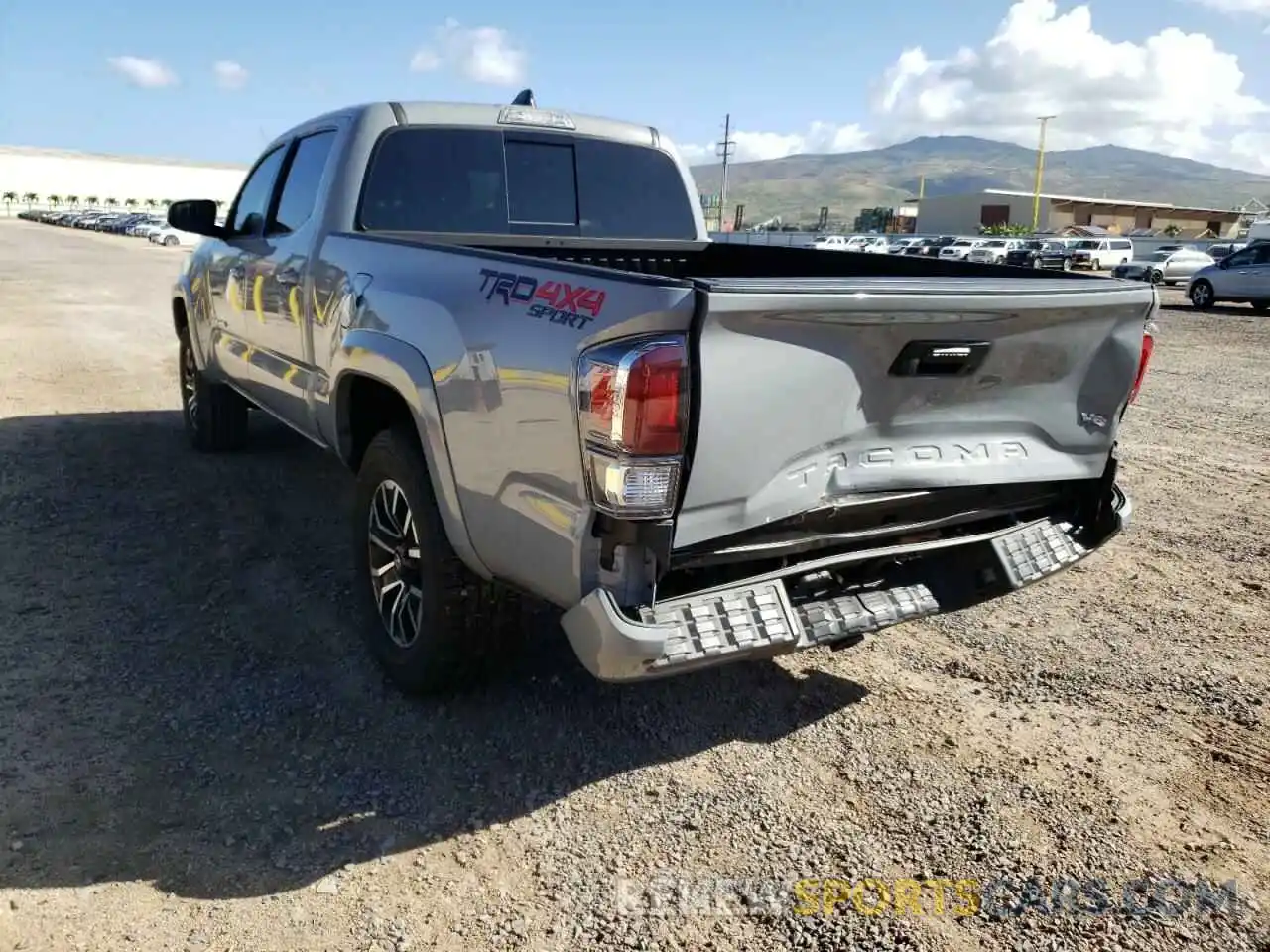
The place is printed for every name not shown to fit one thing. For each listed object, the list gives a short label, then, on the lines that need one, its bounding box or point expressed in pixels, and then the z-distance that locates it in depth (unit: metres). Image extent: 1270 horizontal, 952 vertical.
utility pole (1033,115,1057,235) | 90.50
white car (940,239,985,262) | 48.36
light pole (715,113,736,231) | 84.44
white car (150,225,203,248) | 55.83
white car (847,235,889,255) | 54.81
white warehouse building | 138.50
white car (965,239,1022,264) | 46.50
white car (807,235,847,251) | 51.80
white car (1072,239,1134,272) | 41.41
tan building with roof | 94.44
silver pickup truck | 2.52
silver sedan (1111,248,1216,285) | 35.00
